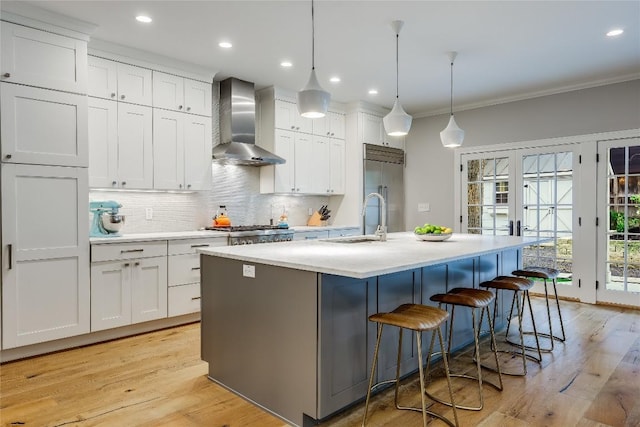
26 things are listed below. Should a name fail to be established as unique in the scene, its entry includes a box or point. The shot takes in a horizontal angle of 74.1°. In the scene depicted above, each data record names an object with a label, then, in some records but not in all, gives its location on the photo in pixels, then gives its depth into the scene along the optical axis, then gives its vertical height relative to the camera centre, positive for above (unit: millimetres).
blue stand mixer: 3812 -64
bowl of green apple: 3512 -175
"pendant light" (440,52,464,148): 4020 +735
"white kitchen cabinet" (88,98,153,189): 3812 +628
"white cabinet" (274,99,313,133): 5355 +1219
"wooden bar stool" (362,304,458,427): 1994 -529
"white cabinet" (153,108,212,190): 4242 +638
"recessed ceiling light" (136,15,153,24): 3349 +1544
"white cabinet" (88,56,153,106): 3818 +1223
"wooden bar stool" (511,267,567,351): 3504 -518
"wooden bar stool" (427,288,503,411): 2436 -532
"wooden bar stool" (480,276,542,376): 3023 -536
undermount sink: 3457 -226
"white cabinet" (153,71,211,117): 4246 +1230
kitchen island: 2145 -577
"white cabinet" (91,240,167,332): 3562 -627
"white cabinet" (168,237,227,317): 4027 -617
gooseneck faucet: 3570 -174
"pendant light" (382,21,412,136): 3387 +736
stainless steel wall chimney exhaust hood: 4844 +1039
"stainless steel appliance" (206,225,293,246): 4426 -239
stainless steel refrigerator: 6188 +444
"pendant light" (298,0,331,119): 2781 +746
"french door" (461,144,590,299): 5309 +180
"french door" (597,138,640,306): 4824 -97
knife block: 6090 -125
